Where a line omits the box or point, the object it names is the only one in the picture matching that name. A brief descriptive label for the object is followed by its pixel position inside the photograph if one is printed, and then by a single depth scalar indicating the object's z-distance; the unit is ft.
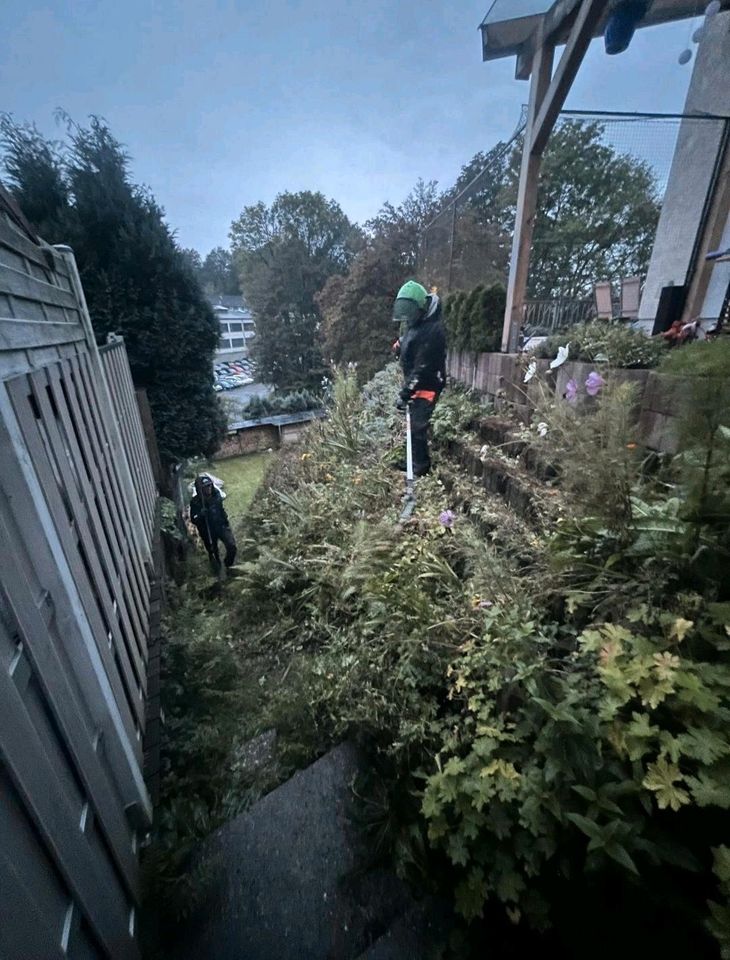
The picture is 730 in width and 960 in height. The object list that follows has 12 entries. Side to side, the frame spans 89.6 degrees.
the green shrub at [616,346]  8.41
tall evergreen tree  15.19
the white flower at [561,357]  9.88
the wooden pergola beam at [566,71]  9.48
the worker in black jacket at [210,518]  14.32
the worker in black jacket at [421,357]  12.36
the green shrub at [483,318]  14.96
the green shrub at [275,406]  46.52
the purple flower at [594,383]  7.36
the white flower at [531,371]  10.50
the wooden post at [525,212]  11.91
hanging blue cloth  11.66
